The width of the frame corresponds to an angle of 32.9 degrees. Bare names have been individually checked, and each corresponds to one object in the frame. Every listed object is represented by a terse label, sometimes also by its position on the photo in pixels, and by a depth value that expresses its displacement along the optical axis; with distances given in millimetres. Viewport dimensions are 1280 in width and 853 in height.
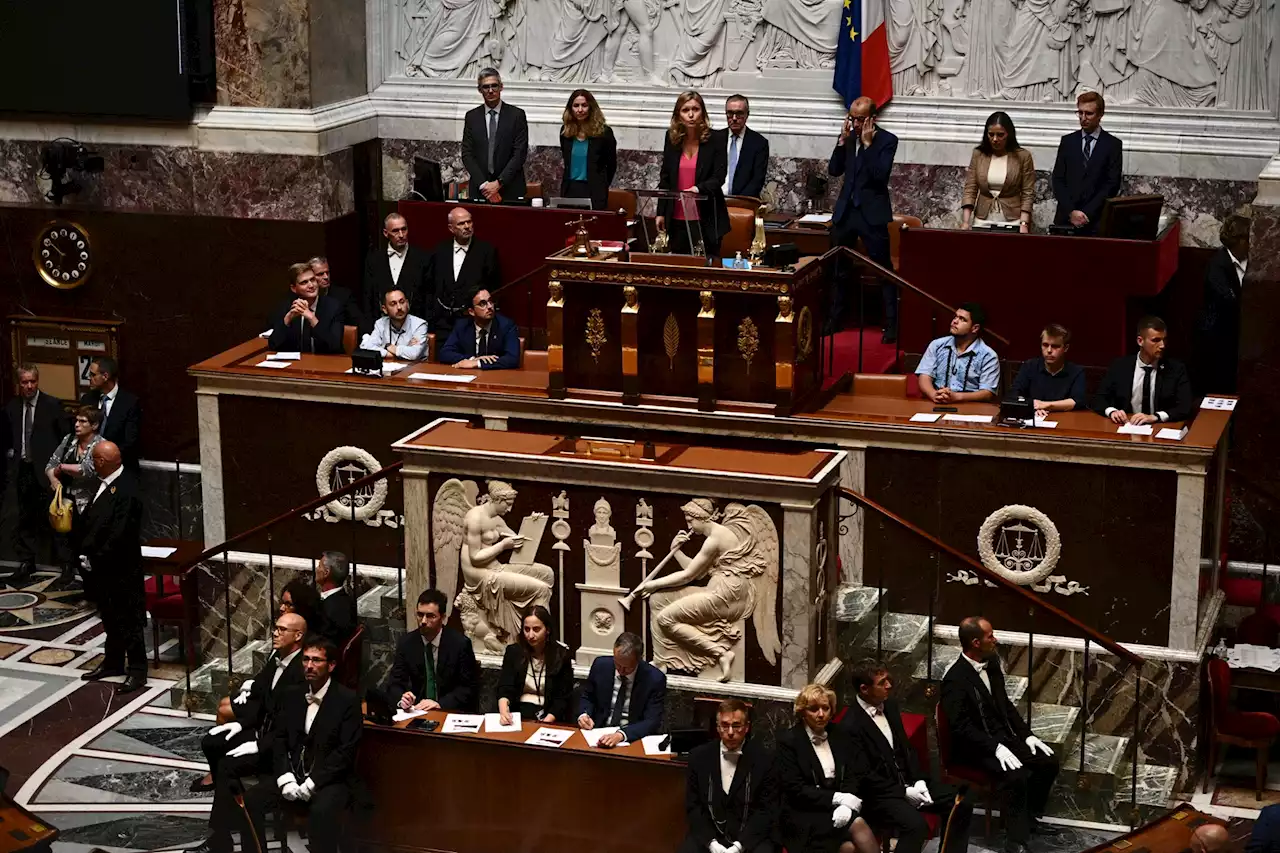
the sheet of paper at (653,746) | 10516
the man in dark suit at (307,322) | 14219
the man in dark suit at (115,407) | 14781
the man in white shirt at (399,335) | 13992
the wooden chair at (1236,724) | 11805
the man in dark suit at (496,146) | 15492
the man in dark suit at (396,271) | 14656
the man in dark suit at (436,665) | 11391
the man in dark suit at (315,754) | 10773
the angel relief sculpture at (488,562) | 11805
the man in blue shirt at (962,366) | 12914
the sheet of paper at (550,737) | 10695
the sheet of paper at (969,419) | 12454
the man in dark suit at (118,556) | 13352
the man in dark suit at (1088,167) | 14391
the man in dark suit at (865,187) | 14680
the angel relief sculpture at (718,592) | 11430
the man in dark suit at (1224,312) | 13812
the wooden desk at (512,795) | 10500
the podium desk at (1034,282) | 14000
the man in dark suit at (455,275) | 14555
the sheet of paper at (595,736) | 10703
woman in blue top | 15148
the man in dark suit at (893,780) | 10398
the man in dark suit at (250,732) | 10977
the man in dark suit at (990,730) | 11047
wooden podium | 12711
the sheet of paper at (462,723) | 10875
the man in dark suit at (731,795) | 10141
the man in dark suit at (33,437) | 15258
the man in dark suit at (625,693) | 10906
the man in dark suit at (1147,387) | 12352
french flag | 15875
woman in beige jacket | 14578
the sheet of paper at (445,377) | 13500
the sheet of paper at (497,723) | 10875
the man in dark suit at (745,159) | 15086
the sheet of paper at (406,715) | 11078
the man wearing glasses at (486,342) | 13828
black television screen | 15680
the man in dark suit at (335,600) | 12148
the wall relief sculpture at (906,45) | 15172
